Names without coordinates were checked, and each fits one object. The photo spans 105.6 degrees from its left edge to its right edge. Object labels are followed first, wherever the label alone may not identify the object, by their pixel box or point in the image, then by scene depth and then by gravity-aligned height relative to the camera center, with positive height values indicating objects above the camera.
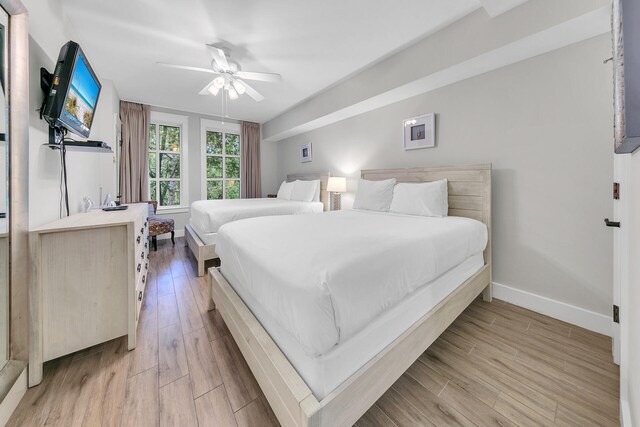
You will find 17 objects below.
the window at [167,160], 4.72 +0.99
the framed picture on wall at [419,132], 2.72 +0.88
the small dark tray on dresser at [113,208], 2.22 +0.02
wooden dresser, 1.31 -0.44
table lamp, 3.82 +0.37
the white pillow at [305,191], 4.22 +0.32
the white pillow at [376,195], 2.81 +0.14
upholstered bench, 3.79 -0.25
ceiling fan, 2.45 +1.52
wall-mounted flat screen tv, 1.50 +0.80
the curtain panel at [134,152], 4.20 +1.02
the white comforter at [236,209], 3.02 -0.01
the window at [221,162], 5.21 +1.05
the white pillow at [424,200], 2.37 +0.08
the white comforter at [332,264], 0.91 -0.28
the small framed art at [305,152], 4.85 +1.14
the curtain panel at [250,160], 5.47 +1.12
